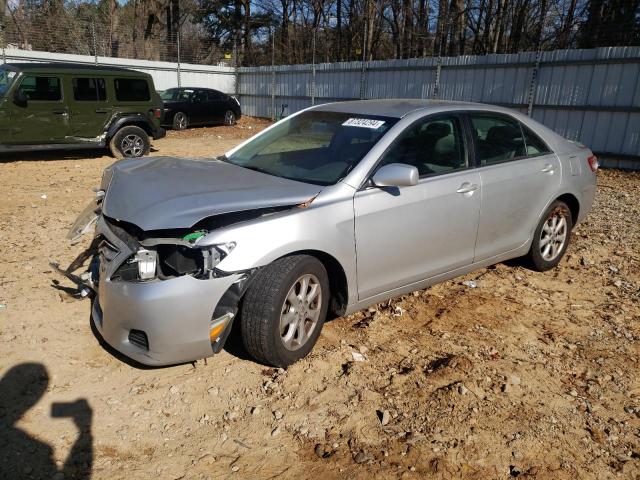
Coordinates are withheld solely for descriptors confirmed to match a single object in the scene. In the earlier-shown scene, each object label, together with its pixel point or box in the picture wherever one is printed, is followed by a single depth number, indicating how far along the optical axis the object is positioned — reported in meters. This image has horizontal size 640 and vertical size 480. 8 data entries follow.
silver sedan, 2.91
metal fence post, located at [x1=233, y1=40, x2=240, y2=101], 24.70
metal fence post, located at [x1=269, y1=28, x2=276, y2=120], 22.14
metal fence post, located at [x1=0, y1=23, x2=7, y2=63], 17.89
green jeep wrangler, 9.69
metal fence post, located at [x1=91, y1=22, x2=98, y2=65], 20.65
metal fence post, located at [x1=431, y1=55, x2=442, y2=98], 14.70
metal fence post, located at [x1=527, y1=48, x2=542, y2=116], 12.21
